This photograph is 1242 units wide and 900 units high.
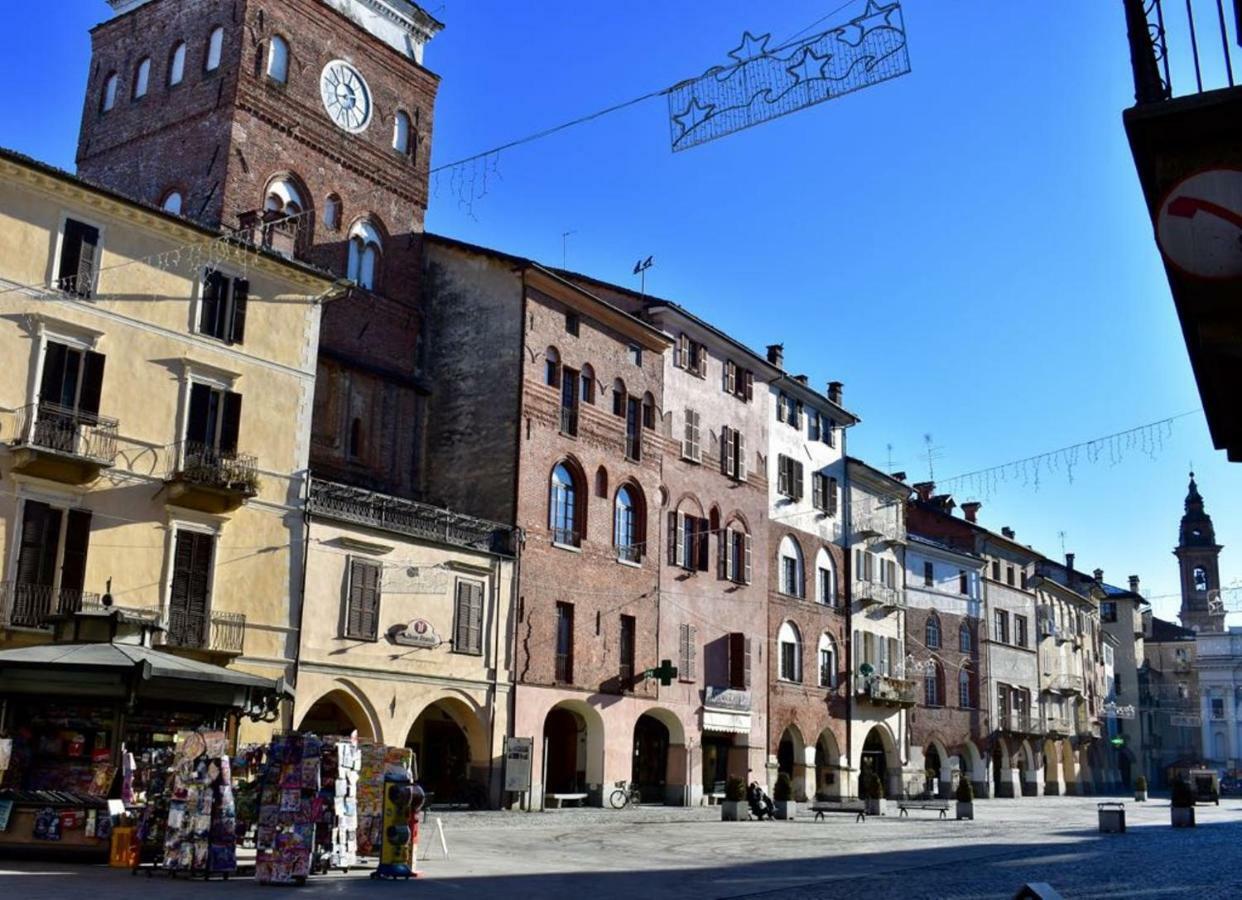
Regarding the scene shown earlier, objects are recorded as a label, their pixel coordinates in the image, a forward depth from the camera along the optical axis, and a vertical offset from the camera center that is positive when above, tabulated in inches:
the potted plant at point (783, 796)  1401.3 -63.6
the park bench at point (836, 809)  1424.7 -78.3
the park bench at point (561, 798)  1390.3 -70.6
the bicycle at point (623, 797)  1471.5 -71.8
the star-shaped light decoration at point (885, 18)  552.7 +313.3
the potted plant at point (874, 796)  1620.3 -71.0
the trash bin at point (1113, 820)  1288.1 -74.4
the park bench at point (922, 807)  1582.3 -81.1
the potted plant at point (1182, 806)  1427.2 -65.0
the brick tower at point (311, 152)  1362.0 +641.4
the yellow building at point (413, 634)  1165.7 +91.9
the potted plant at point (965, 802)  1520.7 -70.2
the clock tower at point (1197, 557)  4909.0 +736.7
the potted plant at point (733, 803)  1337.4 -68.5
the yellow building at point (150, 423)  962.7 +243.7
